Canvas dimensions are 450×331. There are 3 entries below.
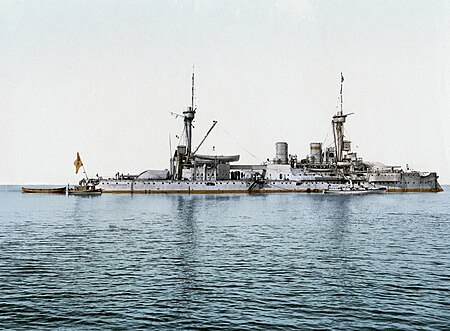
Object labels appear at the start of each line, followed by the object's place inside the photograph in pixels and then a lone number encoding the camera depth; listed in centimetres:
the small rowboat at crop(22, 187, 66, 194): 16960
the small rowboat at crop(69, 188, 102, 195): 14326
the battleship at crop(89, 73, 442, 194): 14488
